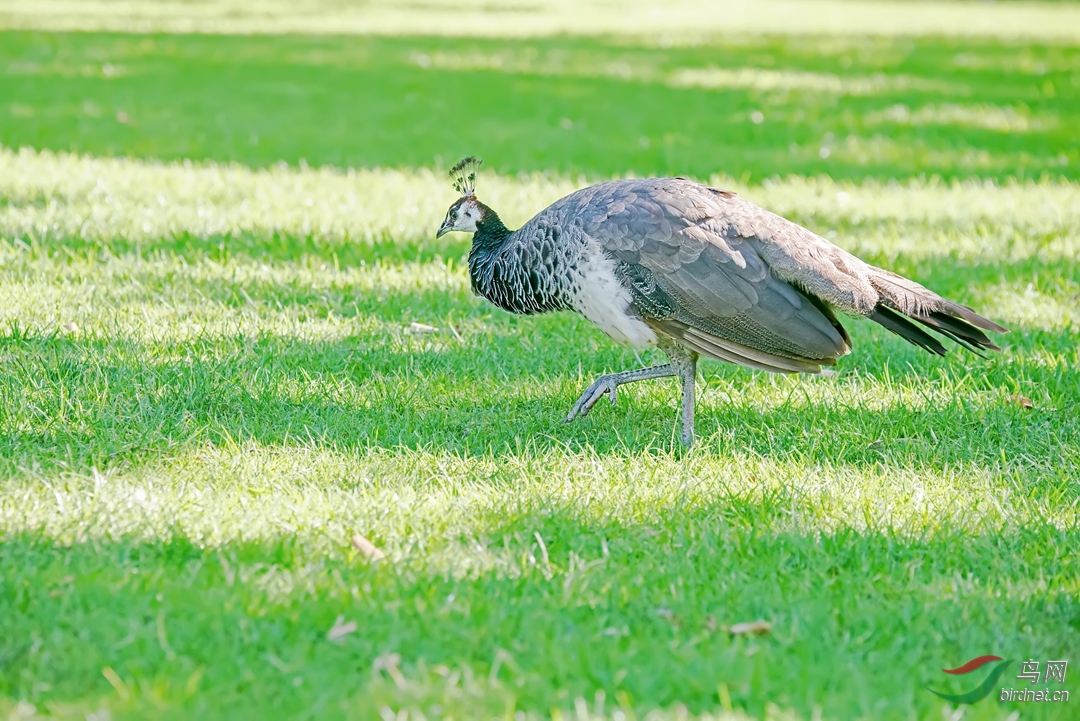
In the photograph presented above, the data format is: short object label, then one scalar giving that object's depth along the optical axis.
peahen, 8.66
